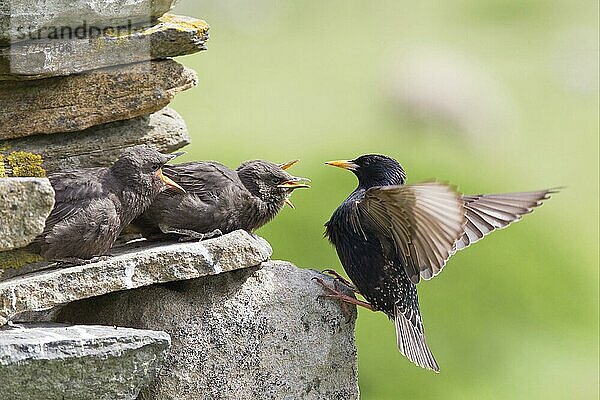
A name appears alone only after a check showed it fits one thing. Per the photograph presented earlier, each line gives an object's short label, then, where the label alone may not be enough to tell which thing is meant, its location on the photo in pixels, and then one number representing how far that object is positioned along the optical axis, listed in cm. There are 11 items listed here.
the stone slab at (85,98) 910
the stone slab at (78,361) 746
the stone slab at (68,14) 836
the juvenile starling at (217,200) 913
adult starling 891
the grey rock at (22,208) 716
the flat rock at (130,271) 789
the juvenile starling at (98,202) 834
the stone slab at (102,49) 861
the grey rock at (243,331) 880
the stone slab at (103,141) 932
